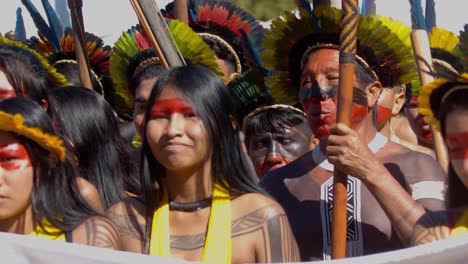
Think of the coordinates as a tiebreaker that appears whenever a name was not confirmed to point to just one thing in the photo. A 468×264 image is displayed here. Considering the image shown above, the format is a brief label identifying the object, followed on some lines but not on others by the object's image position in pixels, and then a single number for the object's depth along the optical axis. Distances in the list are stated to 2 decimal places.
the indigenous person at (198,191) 8.04
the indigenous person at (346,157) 8.18
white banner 6.75
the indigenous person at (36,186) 8.04
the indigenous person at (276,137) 11.77
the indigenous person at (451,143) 7.59
